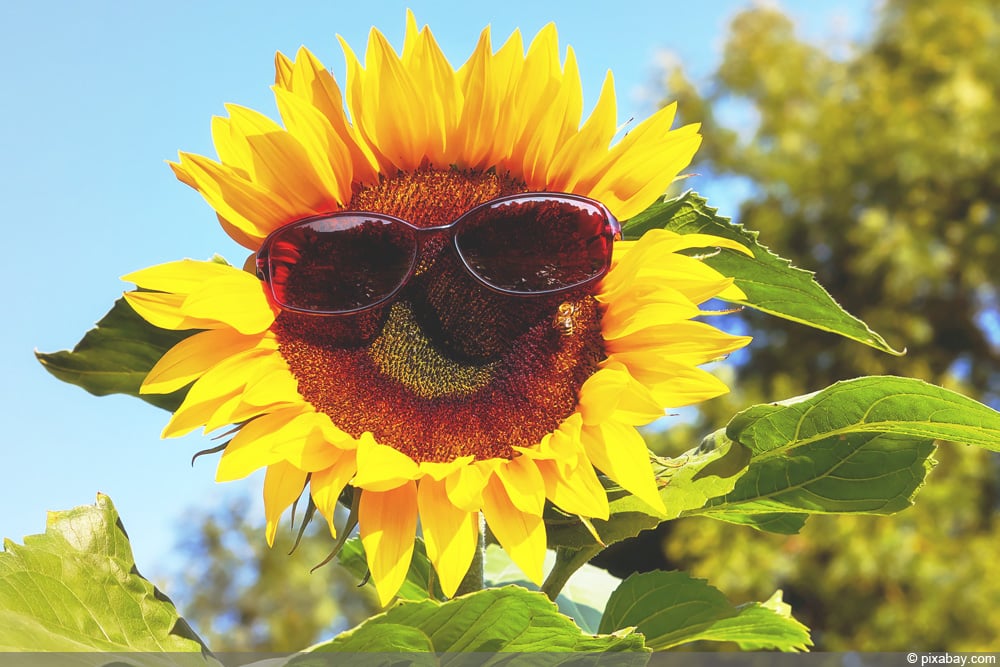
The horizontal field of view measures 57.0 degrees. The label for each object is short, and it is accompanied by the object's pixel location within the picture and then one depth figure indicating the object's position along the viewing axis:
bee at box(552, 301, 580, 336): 0.79
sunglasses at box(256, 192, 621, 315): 0.77
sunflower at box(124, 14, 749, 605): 0.70
